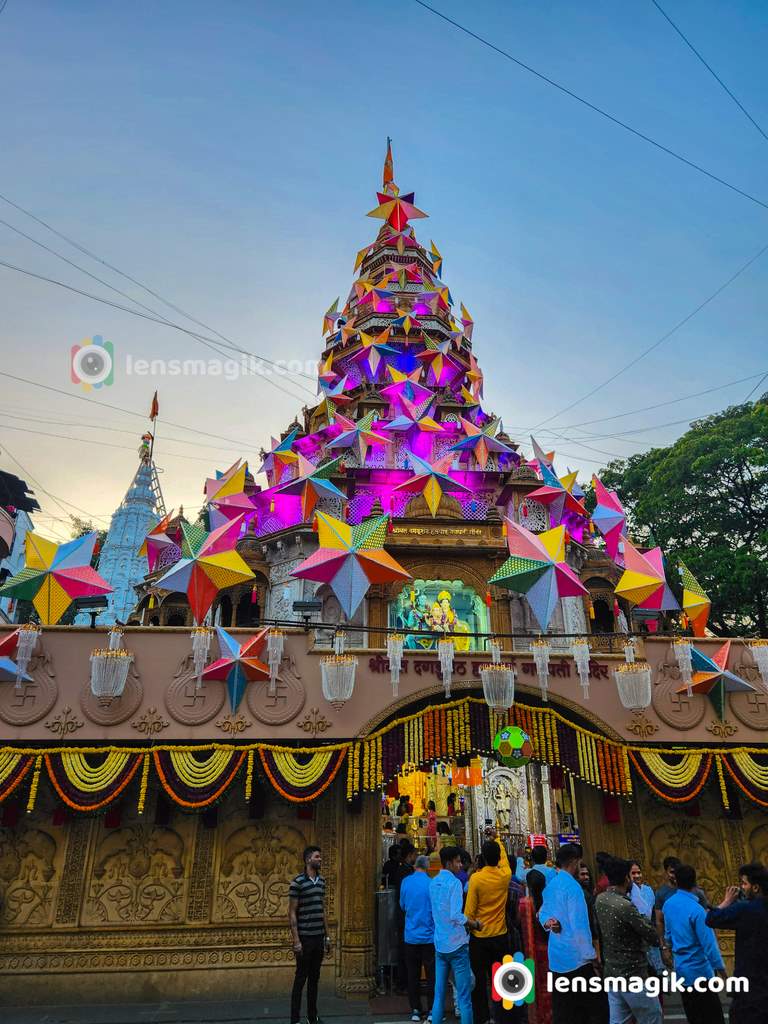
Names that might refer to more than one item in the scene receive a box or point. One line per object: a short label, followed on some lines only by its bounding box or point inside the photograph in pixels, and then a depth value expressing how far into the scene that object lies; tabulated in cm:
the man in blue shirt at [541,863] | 737
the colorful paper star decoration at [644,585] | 1431
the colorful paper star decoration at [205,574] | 1315
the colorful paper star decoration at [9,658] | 1080
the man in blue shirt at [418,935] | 828
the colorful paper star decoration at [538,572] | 1283
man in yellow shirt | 688
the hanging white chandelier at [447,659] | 1170
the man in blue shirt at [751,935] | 469
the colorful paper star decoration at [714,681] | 1181
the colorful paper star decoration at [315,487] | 1967
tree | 2319
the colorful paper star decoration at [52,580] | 1245
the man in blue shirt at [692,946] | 582
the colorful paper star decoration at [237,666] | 1123
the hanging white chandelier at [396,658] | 1152
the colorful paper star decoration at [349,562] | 1329
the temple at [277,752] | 1053
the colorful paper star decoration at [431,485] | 1870
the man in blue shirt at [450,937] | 680
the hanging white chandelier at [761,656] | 1206
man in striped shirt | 764
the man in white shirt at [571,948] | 576
